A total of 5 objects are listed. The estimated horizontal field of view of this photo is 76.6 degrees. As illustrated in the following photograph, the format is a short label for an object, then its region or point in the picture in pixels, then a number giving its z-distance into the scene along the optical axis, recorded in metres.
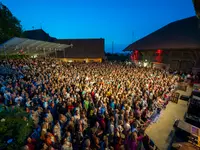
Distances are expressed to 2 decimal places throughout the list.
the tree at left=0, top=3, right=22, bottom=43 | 21.55
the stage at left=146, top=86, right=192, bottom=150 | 5.45
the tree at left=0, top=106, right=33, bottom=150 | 3.37
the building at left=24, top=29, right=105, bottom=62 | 33.88
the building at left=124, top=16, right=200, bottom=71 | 18.15
